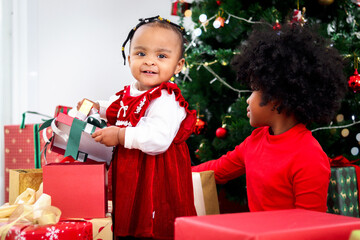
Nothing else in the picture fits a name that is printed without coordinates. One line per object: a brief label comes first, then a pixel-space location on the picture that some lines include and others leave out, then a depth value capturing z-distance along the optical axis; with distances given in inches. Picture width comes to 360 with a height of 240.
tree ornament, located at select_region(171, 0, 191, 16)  77.6
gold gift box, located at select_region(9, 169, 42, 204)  50.2
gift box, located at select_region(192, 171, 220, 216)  54.6
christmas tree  63.4
